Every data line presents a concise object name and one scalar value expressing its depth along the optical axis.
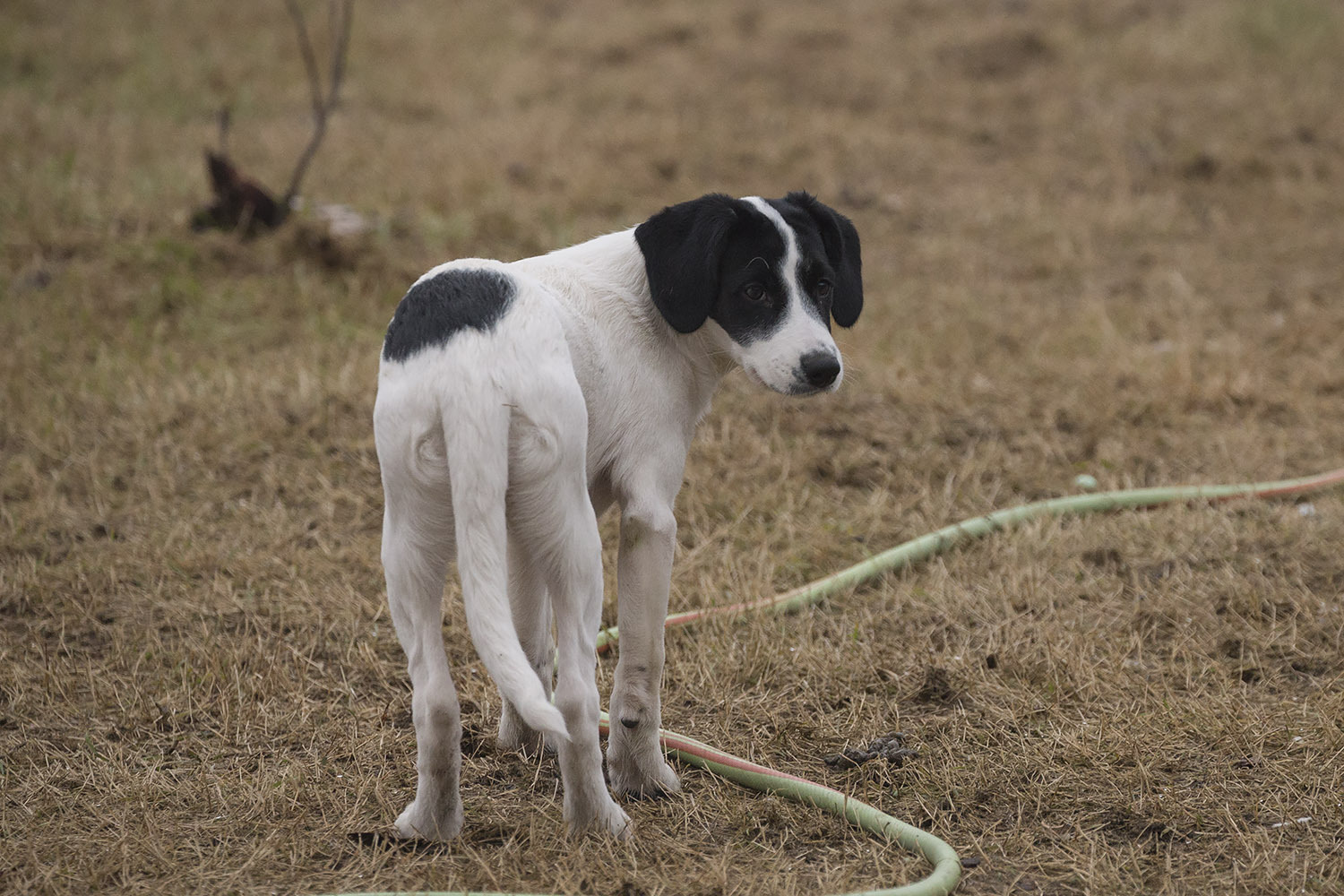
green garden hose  5.71
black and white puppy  5.19
